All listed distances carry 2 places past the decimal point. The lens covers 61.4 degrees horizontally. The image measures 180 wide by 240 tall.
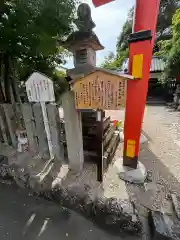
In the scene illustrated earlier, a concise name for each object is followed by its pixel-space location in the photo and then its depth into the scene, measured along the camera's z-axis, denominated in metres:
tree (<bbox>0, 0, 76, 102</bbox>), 2.63
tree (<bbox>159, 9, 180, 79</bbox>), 7.28
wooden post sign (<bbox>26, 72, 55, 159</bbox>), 2.50
